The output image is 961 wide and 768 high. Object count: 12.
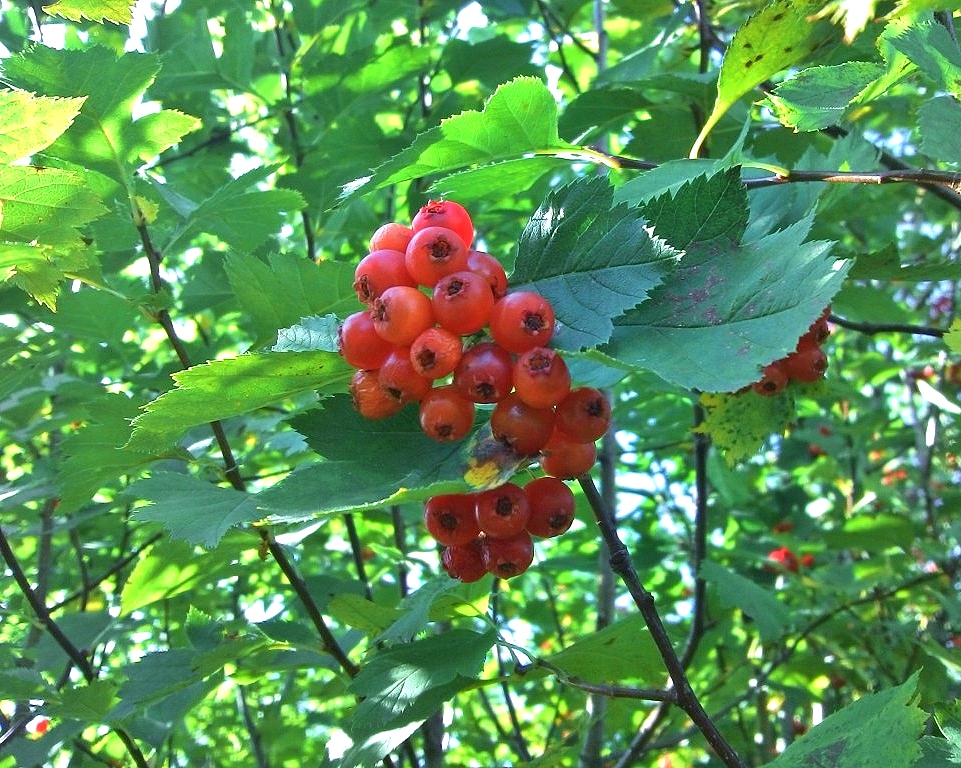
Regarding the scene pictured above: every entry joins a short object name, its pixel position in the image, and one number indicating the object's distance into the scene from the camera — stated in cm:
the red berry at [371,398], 19
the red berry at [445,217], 20
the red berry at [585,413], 18
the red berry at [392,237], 20
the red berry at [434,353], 18
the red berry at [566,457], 19
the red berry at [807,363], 25
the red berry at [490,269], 19
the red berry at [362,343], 19
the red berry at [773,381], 25
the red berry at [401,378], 18
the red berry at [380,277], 19
